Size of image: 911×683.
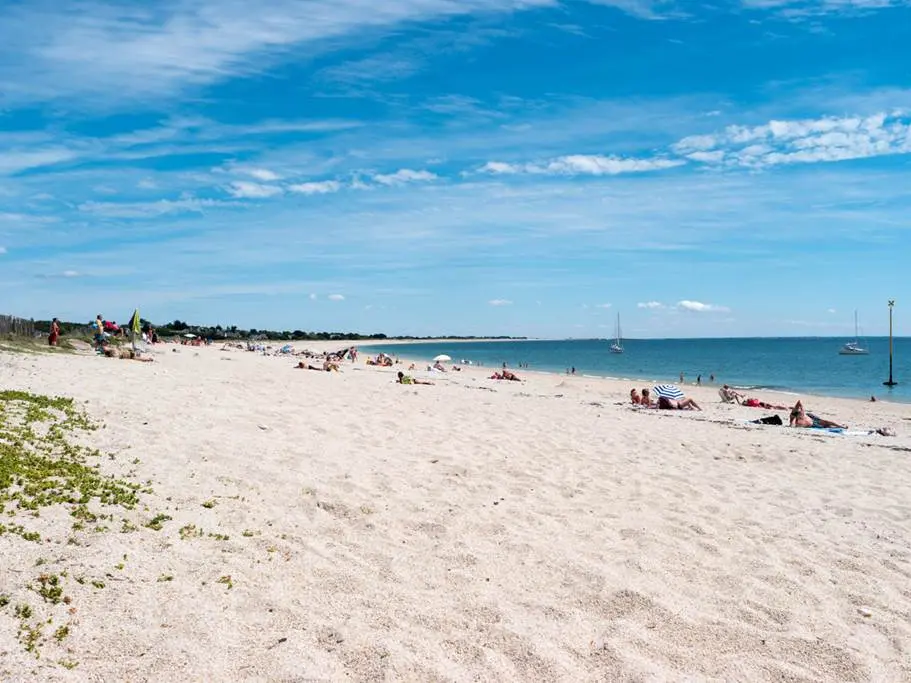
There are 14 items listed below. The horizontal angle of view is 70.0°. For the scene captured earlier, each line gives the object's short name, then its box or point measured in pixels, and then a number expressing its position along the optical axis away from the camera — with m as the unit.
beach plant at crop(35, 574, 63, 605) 4.29
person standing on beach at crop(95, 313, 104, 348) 26.62
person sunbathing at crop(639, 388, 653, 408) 22.18
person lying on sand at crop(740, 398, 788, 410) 23.77
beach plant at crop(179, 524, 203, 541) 5.67
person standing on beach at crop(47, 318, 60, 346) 25.08
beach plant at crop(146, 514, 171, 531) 5.70
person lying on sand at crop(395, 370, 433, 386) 23.55
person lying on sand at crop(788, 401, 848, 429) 17.55
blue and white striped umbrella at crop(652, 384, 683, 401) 21.66
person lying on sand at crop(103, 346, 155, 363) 23.47
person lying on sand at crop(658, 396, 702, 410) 21.12
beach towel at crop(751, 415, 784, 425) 17.53
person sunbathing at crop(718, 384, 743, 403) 25.41
